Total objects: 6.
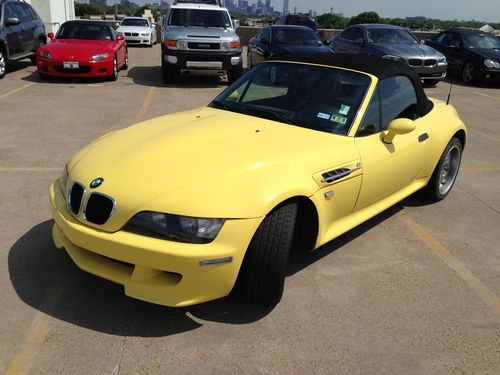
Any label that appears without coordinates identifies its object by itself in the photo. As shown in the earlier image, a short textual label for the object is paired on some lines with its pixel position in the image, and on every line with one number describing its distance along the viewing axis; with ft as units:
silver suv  35.53
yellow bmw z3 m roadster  8.60
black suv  36.96
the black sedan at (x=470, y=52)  45.19
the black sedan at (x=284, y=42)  38.19
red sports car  35.12
